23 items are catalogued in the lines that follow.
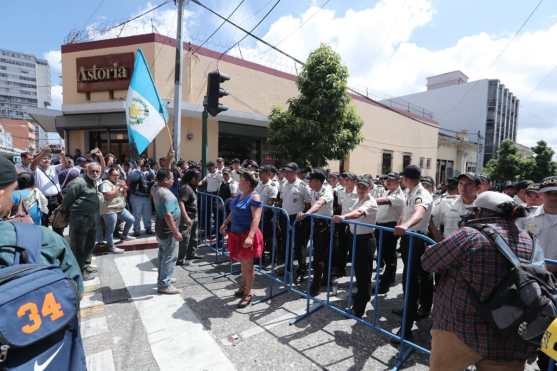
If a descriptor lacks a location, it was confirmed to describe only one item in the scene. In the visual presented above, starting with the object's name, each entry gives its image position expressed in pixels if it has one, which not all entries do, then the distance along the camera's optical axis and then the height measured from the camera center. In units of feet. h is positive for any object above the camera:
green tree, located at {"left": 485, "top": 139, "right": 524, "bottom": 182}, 92.63 +3.57
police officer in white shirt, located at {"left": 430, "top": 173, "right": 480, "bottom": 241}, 12.93 -1.52
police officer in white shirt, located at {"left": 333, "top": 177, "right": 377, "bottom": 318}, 11.69 -3.37
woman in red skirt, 12.97 -2.72
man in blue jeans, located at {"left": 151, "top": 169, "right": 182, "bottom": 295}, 13.62 -2.87
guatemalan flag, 20.03 +3.55
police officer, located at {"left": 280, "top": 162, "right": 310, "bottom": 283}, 16.28 -2.04
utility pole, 30.71 +6.74
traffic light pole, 21.18 +1.52
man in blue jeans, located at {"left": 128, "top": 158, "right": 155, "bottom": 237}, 23.36 -2.76
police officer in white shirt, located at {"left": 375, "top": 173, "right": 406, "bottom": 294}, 14.39 -2.43
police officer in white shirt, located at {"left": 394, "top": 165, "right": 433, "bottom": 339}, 10.27 -2.42
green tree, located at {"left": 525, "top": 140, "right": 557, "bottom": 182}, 92.84 +3.38
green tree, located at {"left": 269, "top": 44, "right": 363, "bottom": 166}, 40.40 +6.74
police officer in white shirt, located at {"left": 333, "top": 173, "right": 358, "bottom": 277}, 17.07 -3.51
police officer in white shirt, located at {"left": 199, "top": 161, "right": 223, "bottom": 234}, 21.84 -1.66
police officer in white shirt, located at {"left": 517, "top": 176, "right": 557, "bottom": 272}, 10.64 -1.60
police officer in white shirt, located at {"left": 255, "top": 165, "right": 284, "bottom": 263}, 18.97 -1.84
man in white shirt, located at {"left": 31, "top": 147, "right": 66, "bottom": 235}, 18.70 -1.39
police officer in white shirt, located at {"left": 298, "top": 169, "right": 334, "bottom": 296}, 13.91 -3.36
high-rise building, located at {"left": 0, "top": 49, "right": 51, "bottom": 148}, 332.84 +99.50
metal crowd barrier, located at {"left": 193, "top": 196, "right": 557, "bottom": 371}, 9.65 -5.27
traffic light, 20.54 +4.74
